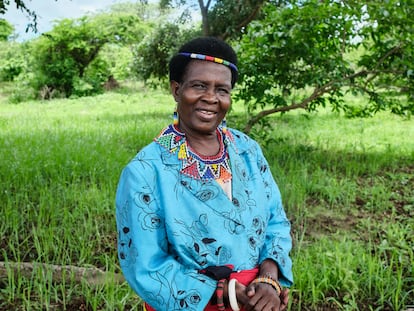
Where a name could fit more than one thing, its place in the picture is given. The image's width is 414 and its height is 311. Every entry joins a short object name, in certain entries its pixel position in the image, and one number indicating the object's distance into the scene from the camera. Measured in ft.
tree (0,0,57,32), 14.49
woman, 4.95
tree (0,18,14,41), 73.15
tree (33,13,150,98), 66.49
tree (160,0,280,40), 30.76
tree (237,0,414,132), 17.94
